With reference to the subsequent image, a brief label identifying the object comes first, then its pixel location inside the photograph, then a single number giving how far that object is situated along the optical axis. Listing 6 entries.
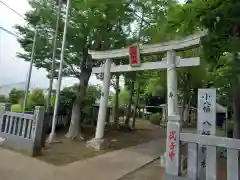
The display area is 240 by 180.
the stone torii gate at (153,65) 5.86
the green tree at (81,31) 7.20
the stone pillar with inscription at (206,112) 3.41
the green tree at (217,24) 3.47
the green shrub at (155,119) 15.79
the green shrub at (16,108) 8.20
